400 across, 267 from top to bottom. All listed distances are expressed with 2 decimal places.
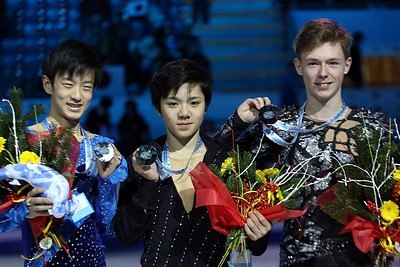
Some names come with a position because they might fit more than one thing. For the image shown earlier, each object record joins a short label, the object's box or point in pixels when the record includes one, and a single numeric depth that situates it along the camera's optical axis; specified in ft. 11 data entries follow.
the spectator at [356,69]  68.54
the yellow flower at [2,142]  22.09
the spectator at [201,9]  74.79
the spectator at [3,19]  68.85
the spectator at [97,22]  68.33
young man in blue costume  23.47
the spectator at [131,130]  63.31
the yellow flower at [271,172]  22.21
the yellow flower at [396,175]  21.63
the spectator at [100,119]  62.90
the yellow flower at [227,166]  22.13
